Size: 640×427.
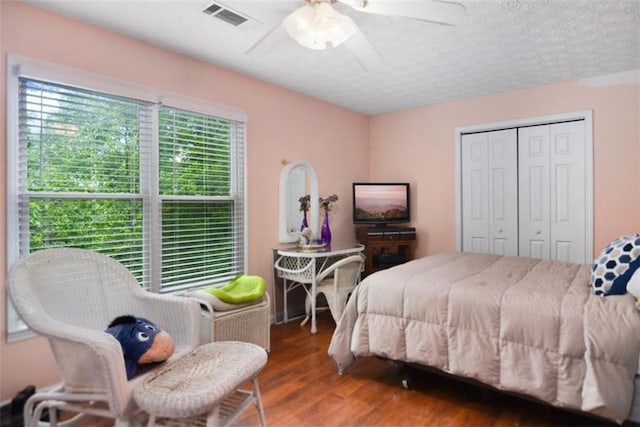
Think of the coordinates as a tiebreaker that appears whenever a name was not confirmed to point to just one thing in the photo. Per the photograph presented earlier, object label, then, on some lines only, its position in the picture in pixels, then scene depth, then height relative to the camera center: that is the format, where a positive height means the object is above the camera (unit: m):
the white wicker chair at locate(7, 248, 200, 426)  1.49 -0.52
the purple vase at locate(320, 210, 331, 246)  3.93 -0.24
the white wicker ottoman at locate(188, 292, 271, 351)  2.53 -0.82
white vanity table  3.39 -0.53
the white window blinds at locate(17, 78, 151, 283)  2.20 +0.28
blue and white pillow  1.93 -0.32
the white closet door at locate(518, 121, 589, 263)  3.55 +0.19
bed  1.68 -0.65
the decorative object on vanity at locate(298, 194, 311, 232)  3.90 +0.06
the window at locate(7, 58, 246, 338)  2.19 +0.24
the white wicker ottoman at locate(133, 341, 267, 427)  1.43 -0.74
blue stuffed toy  1.70 -0.62
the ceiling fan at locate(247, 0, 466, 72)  1.77 +1.00
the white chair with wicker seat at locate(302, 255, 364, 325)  3.29 -0.67
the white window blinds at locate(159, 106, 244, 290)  2.89 +0.13
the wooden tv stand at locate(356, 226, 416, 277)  4.21 -0.41
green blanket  2.60 -0.61
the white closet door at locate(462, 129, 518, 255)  3.95 +0.21
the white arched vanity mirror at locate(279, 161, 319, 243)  3.76 +0.16
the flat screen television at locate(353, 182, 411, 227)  4.46 +0.10
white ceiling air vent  2.23 +1.27
